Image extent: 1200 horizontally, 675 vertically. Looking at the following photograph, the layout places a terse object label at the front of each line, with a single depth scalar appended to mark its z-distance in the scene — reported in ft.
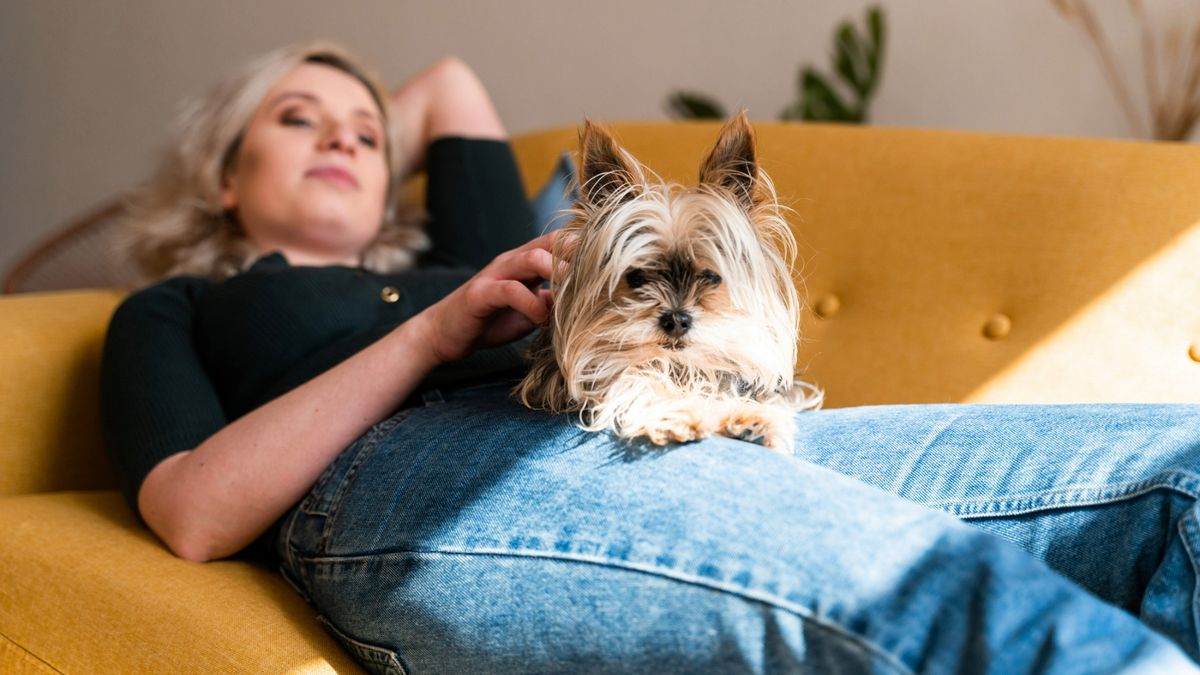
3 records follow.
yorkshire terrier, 3.87
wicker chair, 9.06
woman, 3.00
